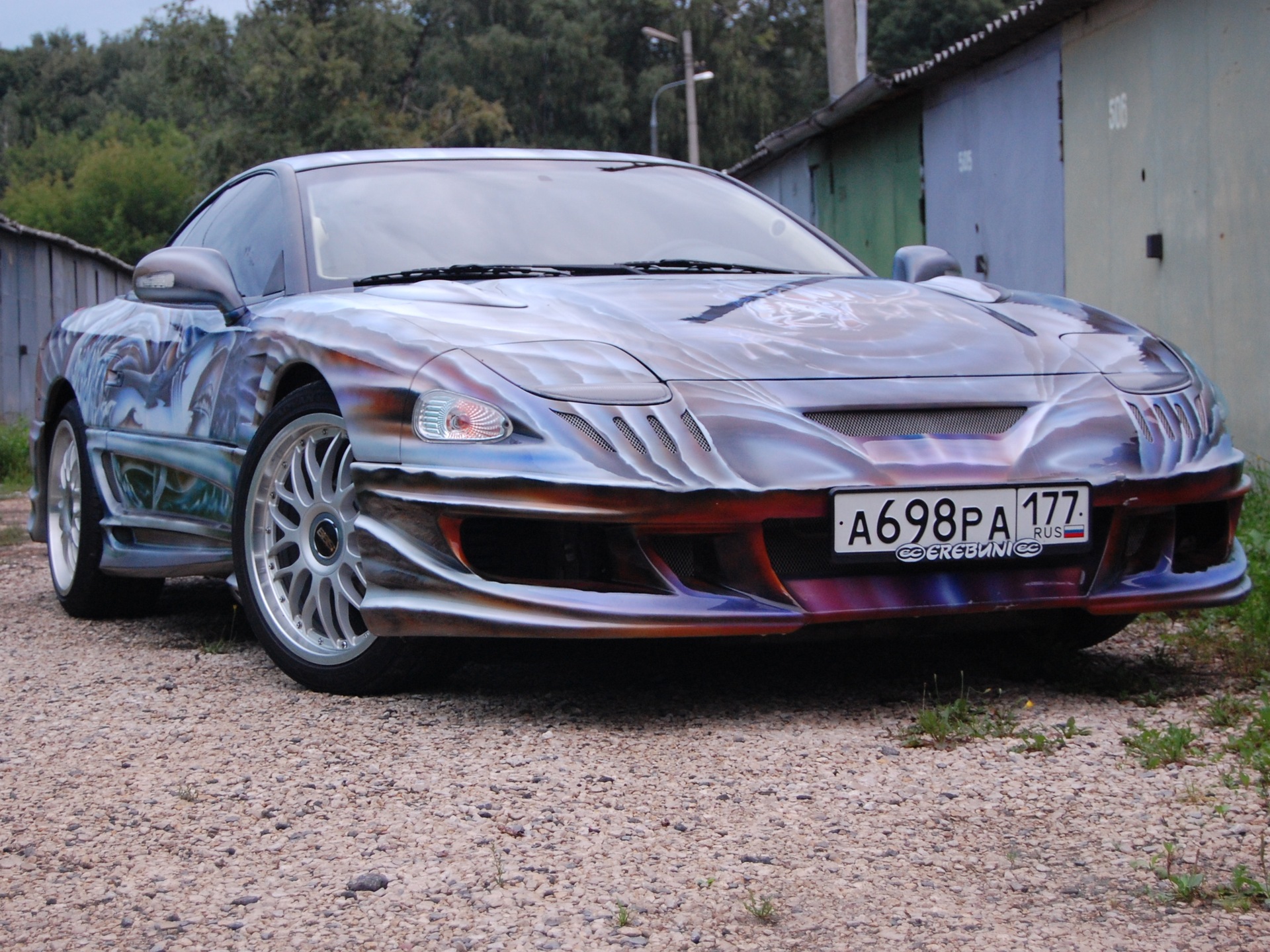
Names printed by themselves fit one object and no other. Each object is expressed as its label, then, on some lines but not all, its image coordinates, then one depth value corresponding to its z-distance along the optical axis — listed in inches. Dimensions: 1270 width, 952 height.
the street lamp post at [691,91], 1346.0
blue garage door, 427.8
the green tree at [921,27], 1884.8
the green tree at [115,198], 2817.4
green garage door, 553.3
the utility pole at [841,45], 748.0
